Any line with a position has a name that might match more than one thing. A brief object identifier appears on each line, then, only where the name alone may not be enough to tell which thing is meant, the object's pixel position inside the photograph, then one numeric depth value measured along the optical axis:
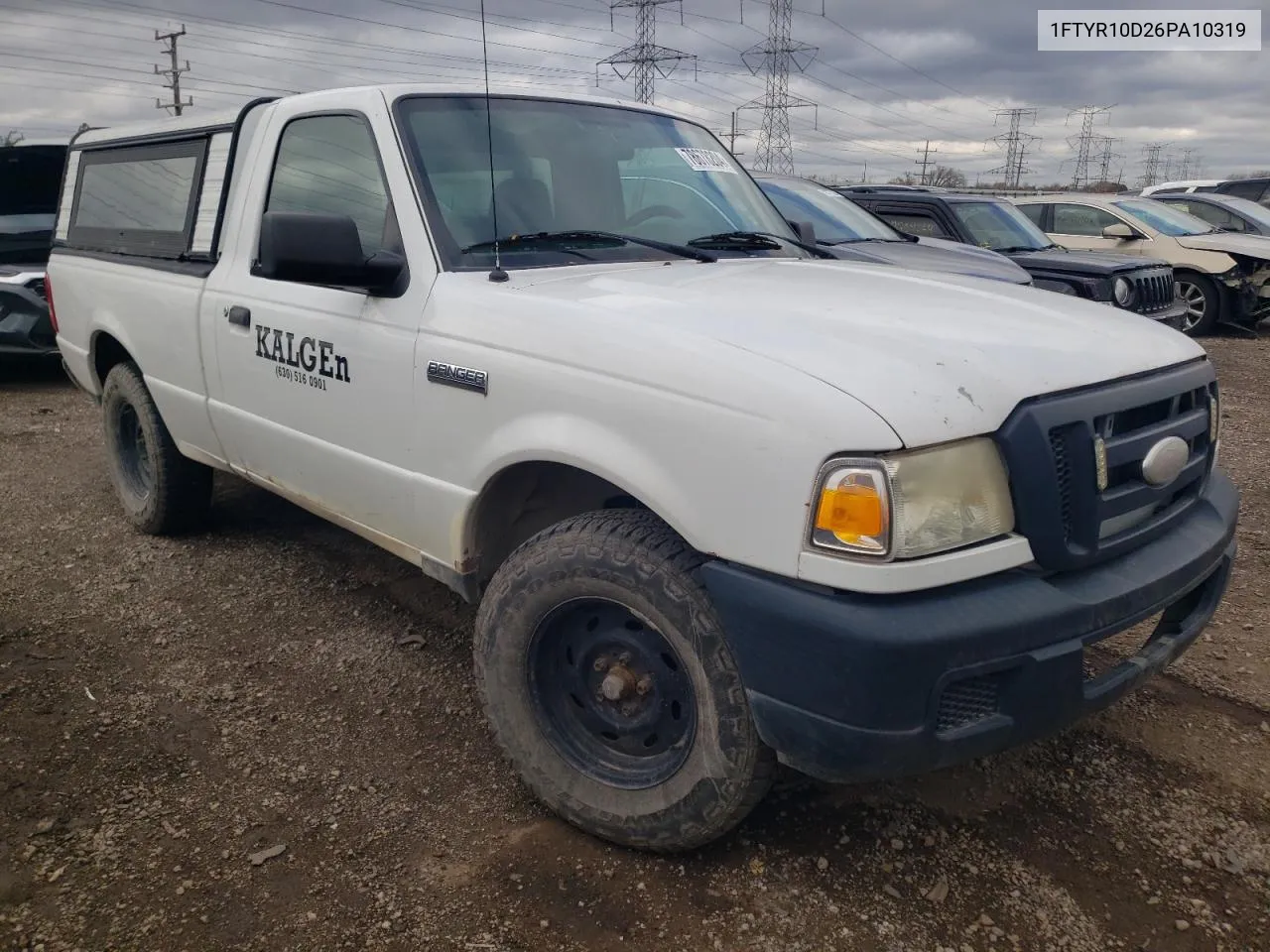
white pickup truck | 1.92
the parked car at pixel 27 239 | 8.34
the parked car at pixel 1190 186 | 17.77
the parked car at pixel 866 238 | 6.79
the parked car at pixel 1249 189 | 16.55
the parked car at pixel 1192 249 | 10.89
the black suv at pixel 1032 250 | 8.15
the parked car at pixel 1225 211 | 12.58
